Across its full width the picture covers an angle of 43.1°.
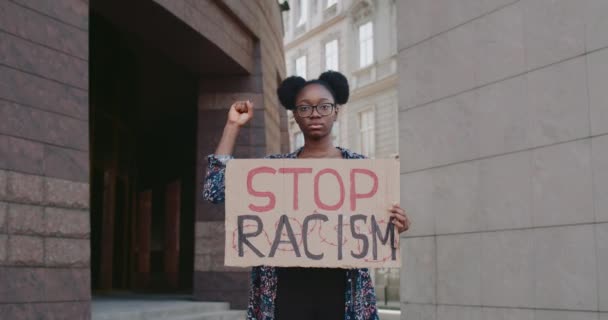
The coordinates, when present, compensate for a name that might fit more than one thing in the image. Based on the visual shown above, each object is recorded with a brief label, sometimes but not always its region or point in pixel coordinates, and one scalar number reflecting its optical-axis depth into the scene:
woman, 3.36
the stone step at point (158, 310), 9.30
